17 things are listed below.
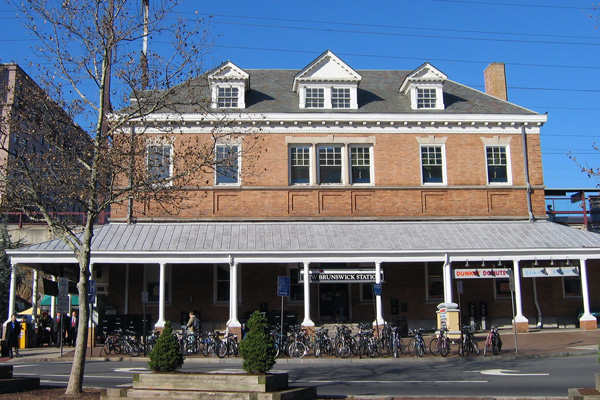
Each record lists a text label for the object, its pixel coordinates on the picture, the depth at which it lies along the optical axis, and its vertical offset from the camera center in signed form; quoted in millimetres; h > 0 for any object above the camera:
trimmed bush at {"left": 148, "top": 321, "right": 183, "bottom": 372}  11016 -1101
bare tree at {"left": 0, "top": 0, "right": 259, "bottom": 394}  12594 +2906
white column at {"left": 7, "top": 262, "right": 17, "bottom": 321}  22672 +127
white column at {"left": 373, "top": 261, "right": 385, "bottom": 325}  22342 -590
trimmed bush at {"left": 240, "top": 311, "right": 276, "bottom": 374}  10555 -1033
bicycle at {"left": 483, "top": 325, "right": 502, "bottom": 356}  18875 -1712
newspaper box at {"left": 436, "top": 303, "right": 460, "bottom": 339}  21797 -1086
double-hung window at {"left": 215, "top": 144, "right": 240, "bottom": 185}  26156 +4924
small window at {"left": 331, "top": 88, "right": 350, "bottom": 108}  27656 +8681
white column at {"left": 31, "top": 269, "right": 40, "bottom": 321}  26334 -286
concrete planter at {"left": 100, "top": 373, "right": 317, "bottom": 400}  10031 -1593
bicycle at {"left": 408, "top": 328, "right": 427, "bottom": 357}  19078 -1713
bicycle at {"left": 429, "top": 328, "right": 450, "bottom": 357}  19078 -1721
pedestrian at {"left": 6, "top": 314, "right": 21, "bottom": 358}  20798 -1301
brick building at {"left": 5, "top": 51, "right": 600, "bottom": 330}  25125 +3515
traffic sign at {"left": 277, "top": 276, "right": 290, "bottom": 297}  19984 +182
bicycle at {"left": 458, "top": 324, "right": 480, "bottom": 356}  19125 -1716
